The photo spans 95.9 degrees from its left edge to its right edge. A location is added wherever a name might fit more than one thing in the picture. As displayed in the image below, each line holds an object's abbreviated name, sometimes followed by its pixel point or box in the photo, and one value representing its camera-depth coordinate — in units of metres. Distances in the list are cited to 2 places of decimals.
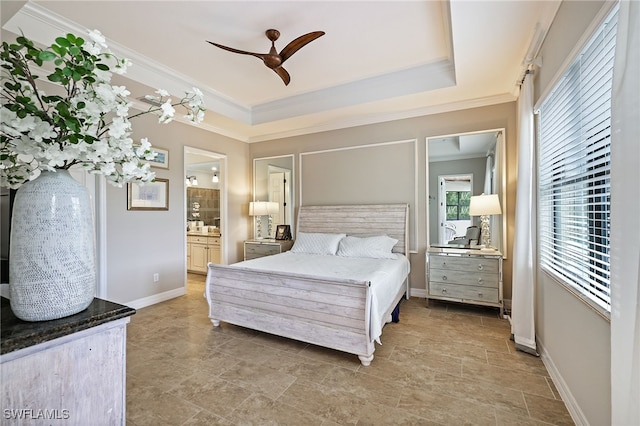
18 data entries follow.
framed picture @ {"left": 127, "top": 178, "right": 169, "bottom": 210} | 3.72
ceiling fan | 2.33
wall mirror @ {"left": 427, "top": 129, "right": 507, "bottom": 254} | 3.70
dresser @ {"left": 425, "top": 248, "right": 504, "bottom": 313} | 3.32
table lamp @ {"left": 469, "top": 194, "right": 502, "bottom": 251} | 3.44
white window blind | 1.43
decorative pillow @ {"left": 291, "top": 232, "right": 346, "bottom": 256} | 4.10
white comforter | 2.40
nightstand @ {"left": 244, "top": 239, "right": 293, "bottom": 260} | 4.78
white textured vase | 0.78
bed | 2.33
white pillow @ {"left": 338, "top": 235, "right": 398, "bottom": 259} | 3.77
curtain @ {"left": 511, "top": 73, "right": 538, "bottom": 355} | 2.51
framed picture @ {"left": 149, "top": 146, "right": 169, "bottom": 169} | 3.92
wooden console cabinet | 0.69
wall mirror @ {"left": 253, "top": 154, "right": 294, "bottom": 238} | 5.12
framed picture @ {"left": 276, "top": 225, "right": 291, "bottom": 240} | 4.98
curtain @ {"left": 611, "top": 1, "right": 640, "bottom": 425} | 0.95
